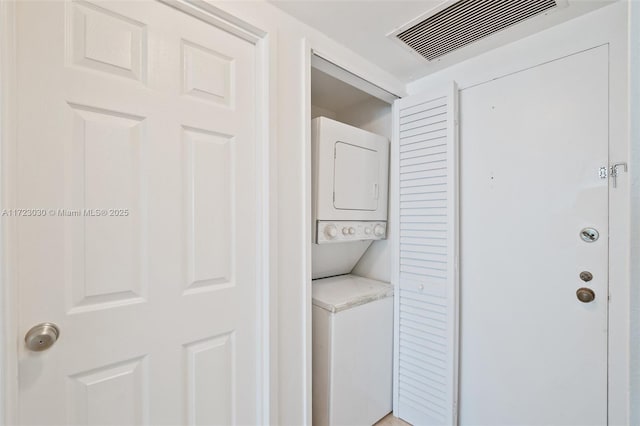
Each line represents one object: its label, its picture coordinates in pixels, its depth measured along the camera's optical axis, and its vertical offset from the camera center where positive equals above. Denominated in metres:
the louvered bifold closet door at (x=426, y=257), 1.72 -0.31
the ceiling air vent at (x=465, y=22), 1.27 +0.97
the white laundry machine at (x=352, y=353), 1.60 -0.90
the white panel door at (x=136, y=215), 0.85 -0.02
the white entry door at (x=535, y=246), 1.34 -0.19
